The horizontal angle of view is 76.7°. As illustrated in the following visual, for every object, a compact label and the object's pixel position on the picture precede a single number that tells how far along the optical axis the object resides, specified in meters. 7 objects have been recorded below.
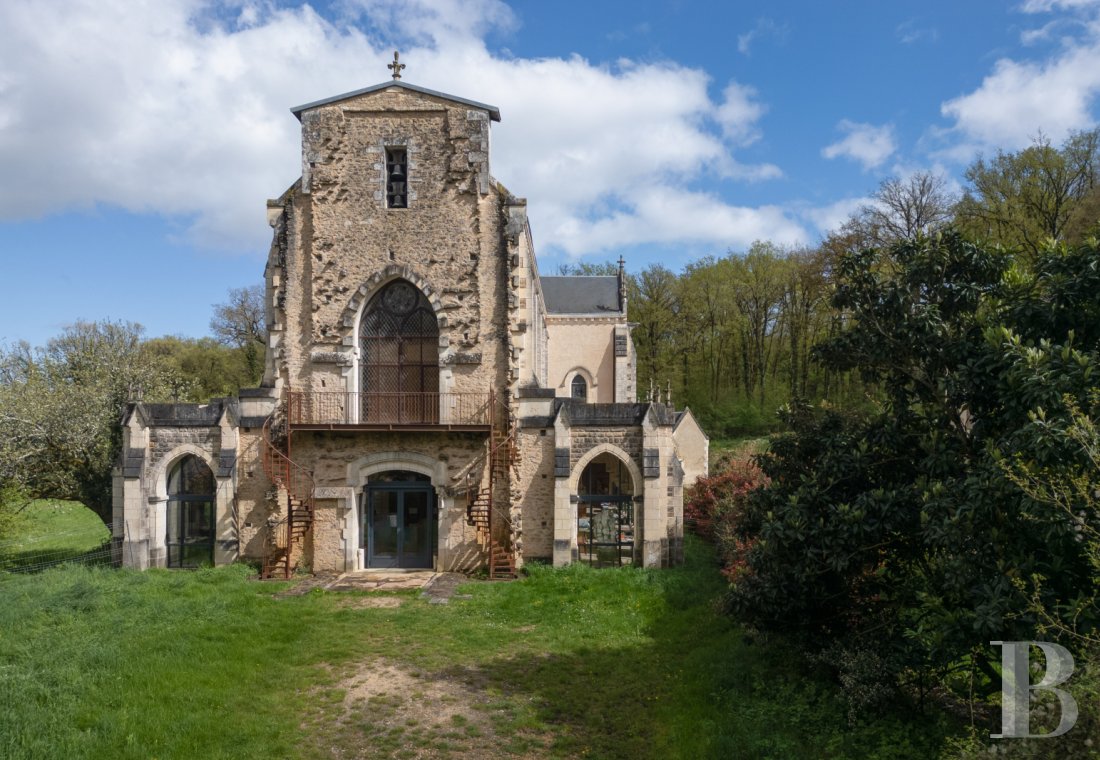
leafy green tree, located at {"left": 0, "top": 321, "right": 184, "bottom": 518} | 17.02
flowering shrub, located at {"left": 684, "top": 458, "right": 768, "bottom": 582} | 14.72
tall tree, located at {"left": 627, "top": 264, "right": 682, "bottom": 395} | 42.88
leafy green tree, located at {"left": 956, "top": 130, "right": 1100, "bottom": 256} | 24.91
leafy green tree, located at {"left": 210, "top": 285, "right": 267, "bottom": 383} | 44.12
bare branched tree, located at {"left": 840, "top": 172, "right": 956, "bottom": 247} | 27.44
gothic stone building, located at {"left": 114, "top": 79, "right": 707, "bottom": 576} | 15.98
